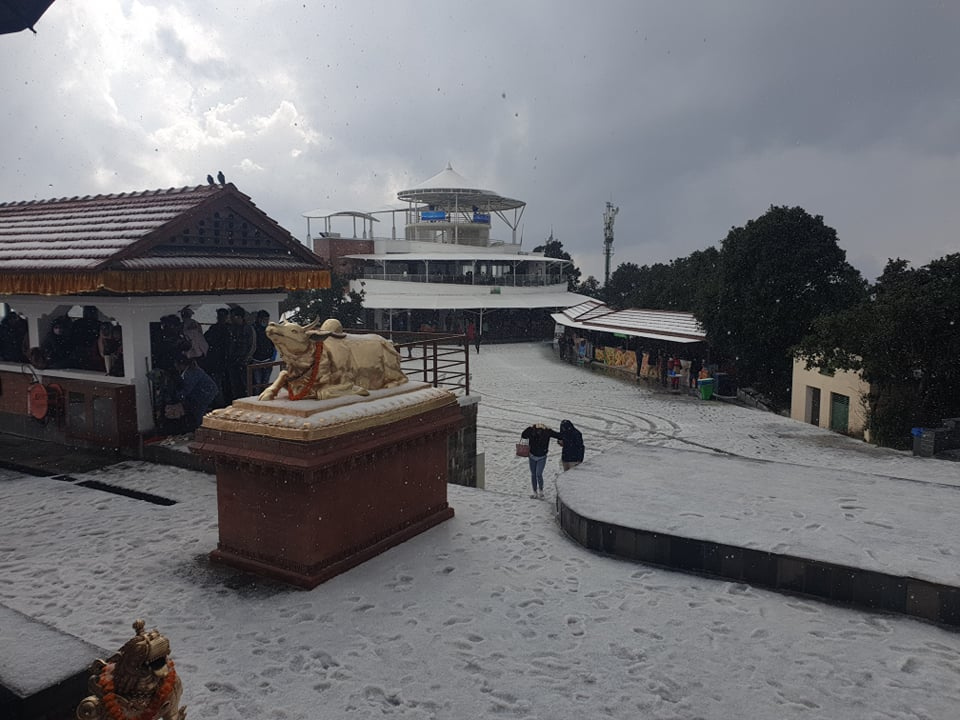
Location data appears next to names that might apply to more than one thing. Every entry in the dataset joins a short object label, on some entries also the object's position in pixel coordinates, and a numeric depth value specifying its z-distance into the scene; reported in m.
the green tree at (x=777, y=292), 24.98
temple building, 9.44
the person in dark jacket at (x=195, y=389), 10.00
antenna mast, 58.97
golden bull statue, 6.77
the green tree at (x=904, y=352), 16.20
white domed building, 44.50
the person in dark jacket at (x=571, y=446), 10.90
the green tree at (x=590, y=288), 67.25
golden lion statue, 2.81
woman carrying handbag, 11.15
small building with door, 18.23
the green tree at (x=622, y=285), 60.69
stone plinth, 6.27
